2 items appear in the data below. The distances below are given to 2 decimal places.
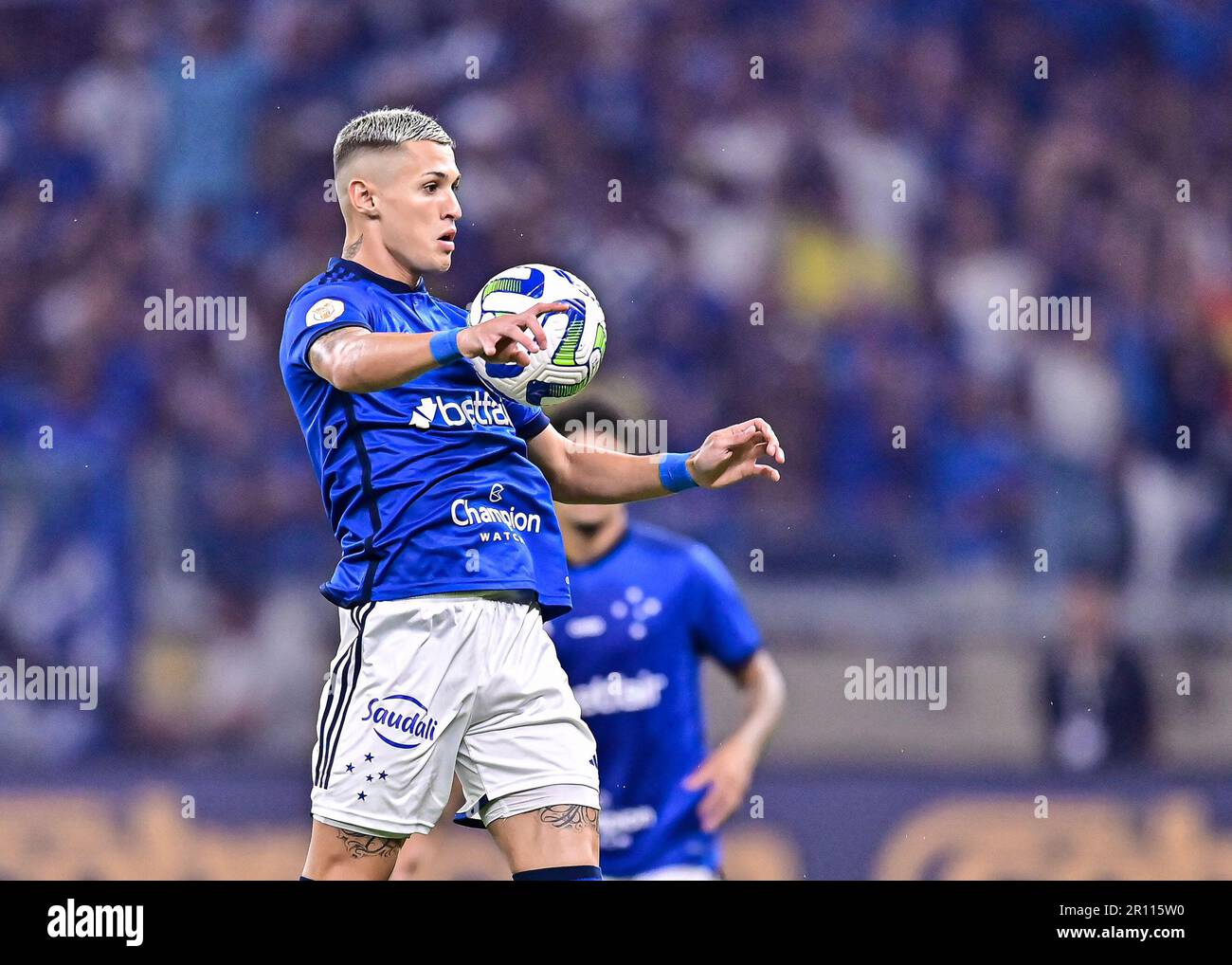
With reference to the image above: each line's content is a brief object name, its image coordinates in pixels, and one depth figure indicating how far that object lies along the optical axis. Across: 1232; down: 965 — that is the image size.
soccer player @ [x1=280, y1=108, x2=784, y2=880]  7.61
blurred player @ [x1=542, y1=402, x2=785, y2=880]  11.18
